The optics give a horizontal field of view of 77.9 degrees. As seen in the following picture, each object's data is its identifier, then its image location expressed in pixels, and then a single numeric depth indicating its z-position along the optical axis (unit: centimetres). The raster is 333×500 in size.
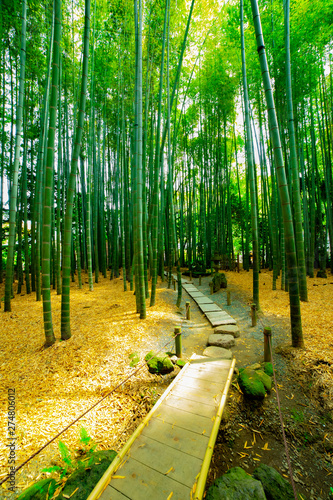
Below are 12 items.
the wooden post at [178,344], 256
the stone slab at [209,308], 445
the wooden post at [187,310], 395
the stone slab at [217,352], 251
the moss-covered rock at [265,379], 199
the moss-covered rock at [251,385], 188
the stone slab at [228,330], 325
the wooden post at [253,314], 357
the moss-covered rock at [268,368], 223
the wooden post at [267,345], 238
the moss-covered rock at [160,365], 222
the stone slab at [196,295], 553
